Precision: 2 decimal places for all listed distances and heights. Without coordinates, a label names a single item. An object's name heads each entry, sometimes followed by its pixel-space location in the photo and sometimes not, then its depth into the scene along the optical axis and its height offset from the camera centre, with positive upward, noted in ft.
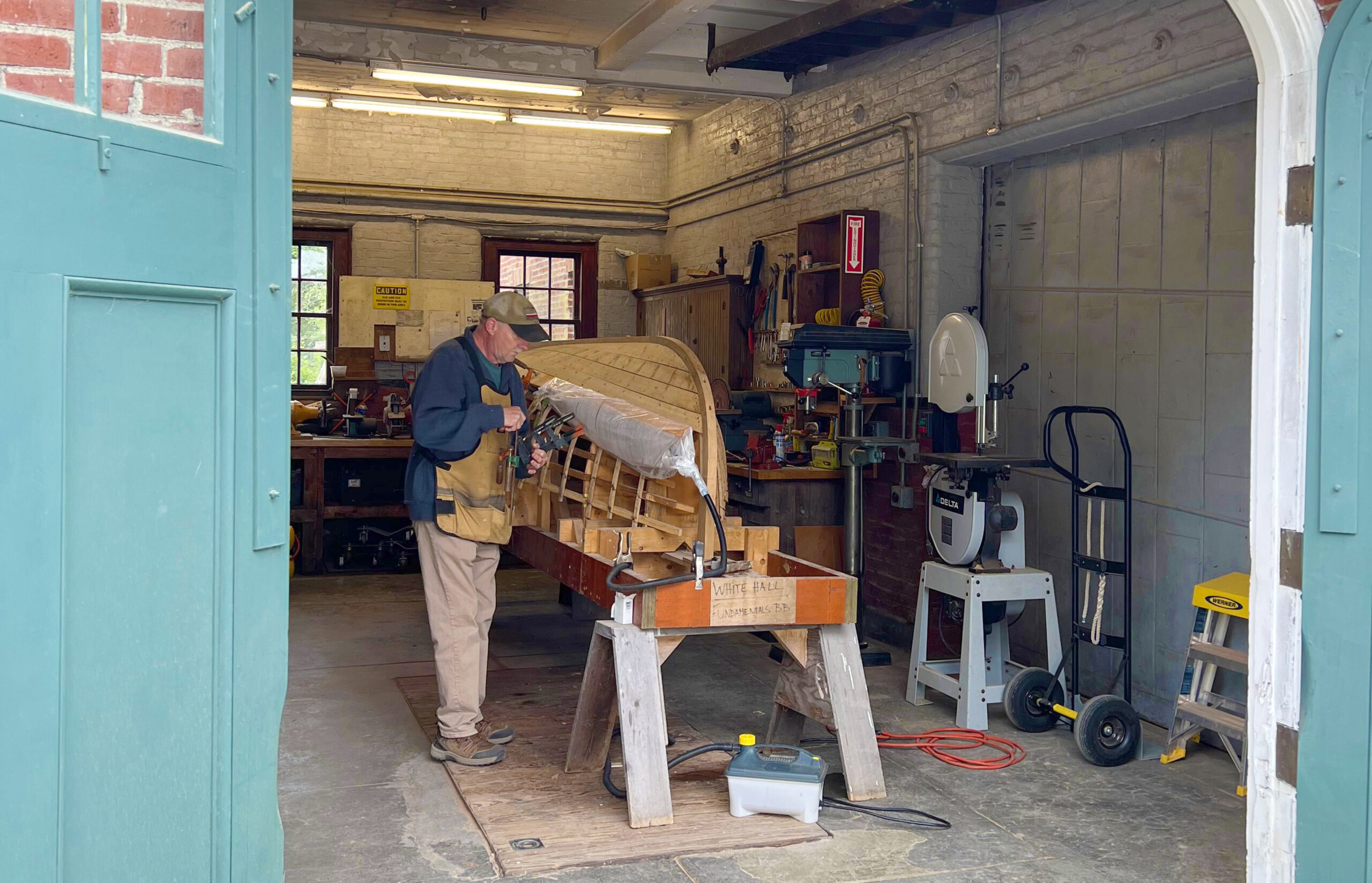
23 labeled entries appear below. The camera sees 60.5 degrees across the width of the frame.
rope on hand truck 16.11 -2.68
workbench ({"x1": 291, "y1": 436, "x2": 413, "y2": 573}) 28.17 -2.16
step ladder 14.40 -3.35
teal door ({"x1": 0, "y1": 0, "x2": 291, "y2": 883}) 6.17 -0.25
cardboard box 35.94 +4.02
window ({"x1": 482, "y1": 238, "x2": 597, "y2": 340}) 37.11 +3.82
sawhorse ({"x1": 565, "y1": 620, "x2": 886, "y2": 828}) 12.87 -3.54
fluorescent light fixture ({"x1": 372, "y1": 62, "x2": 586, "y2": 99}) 27.25 +7.58
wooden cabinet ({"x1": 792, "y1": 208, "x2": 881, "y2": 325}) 23.71 +3.00
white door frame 9.27 +0.14
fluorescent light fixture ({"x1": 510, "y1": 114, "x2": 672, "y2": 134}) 32.50 +7.91
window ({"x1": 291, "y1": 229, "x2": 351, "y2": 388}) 34.78 +2.97
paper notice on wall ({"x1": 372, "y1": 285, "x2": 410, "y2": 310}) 31.68 +2.72
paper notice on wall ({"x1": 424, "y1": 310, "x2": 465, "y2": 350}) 31.96 +1.98
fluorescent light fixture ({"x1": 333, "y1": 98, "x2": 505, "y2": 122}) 30.55 +7.93
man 14.67 -1.34
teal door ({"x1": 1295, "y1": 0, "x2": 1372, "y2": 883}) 8.89 -0.58
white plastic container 12.86 -4.20
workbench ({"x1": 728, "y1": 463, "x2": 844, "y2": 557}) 22.17 -1.79
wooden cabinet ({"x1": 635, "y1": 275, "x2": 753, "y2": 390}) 30.37 +2.20
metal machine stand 17.01 -3.46
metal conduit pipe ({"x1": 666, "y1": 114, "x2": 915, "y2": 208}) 23.50 +5.85
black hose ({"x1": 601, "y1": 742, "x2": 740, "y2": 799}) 13.64 -4.34
